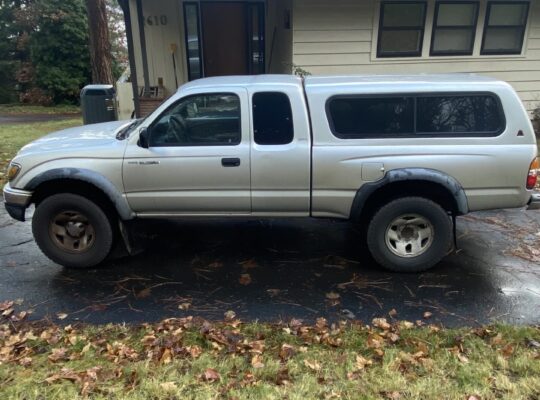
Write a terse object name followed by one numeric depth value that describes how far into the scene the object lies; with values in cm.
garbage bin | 929
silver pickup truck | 424
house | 979
